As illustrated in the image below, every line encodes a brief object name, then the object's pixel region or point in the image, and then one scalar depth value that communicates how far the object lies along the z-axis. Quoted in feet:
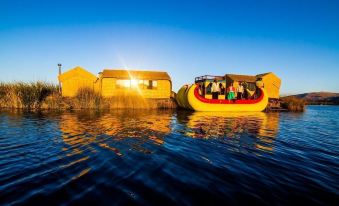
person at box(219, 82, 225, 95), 76.58
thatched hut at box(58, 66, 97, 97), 95.96
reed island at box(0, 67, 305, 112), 70.44
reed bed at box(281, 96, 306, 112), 97.14
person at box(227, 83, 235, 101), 71.46
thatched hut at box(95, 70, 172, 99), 94.63
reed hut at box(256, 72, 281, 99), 123.74
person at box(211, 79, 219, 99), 71.46
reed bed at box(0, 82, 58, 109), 70.44
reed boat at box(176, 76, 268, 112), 68.92
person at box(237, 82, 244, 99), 75.46
